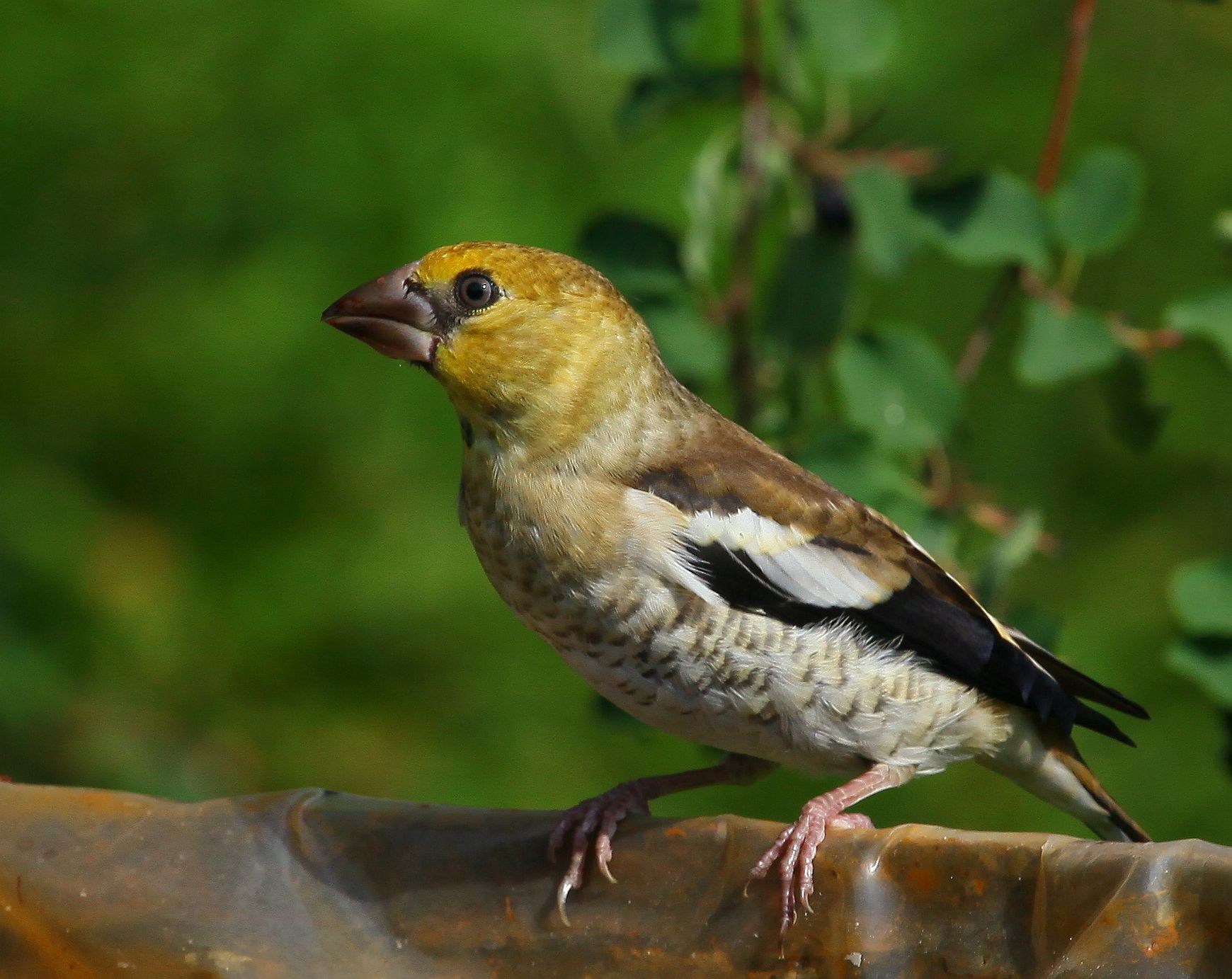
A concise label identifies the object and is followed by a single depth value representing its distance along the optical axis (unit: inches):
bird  201.2
